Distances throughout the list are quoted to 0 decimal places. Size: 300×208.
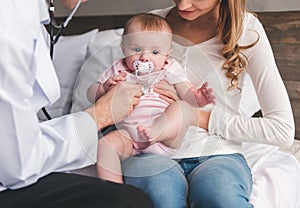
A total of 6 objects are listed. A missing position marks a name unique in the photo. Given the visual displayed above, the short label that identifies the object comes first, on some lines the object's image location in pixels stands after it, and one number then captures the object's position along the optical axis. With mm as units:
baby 1126
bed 1332
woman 1157
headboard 1749
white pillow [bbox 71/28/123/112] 1348
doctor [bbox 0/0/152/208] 840
